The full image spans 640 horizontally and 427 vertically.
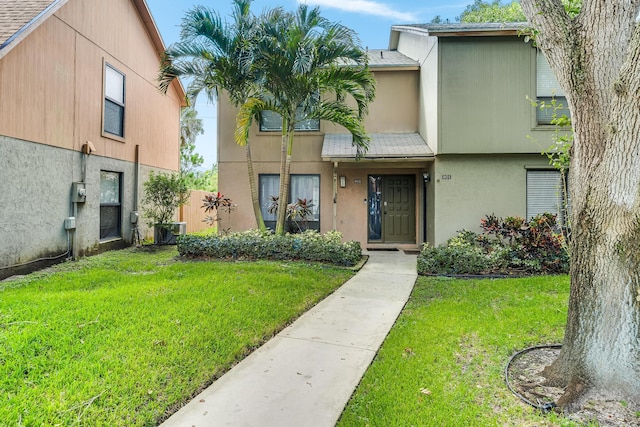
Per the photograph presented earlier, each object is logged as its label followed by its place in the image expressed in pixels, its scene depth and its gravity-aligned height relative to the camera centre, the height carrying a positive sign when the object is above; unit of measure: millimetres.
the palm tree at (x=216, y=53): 8398 +3916
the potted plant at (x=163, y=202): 10656 +412
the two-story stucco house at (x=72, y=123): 6648 +2120
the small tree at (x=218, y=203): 10188 +372
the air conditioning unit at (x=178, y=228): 11164 -378
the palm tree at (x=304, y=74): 8148 +3331
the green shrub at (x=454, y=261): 7270 -872
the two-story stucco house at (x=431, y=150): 8852 +1791
